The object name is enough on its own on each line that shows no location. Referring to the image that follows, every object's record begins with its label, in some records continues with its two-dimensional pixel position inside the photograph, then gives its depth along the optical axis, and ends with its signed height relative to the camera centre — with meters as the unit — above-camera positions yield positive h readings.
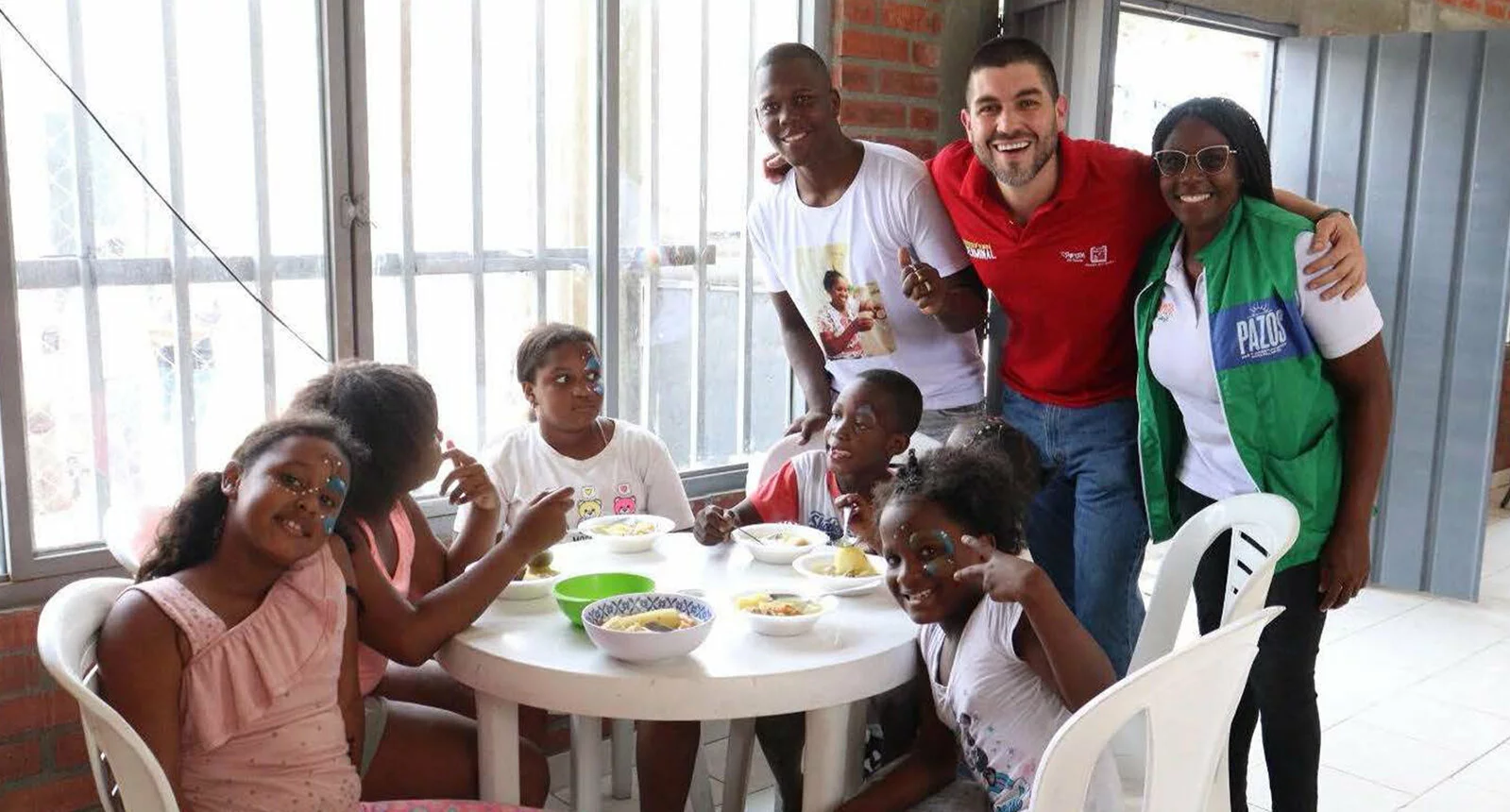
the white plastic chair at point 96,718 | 1.26 -0.50
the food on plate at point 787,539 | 2.19 -0.52
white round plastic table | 1.59 -0.57
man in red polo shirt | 2.32 -0.05
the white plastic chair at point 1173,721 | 1.30 -0.52
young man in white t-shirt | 2.54 +0.00
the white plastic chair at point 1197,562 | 1.87 -0.51
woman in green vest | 2.00 -0.20
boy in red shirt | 2.33 -0.38
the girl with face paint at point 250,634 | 1.43 -0.48
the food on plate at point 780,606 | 1.79 -0.53
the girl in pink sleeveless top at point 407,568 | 1.73 -0.50
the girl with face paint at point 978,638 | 1.59 -0.53
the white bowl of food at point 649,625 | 1.60 -0.52
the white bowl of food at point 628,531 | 2.17 -0.52
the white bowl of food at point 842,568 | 1.94 -0.53
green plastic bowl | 1.88 -0.53
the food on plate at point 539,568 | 2.00 -0.53
